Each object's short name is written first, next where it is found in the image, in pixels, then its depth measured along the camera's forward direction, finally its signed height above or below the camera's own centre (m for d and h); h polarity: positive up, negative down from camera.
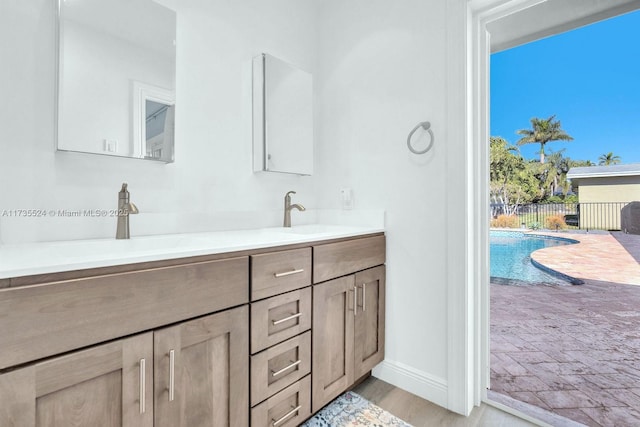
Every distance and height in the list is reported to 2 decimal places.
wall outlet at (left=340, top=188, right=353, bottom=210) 2.10 +0.12
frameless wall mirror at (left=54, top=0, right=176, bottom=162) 1.25 +0.58
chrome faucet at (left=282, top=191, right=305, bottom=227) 2.01 +0.03
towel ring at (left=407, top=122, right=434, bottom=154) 1.74 +0.46
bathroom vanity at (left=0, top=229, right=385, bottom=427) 0.76 -0.38
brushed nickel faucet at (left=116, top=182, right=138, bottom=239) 1.32 +0.01
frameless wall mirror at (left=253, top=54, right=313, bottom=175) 1.89 +0.62
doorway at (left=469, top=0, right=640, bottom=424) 1.57 +0.79
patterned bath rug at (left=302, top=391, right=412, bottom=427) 1.53 -0.99
